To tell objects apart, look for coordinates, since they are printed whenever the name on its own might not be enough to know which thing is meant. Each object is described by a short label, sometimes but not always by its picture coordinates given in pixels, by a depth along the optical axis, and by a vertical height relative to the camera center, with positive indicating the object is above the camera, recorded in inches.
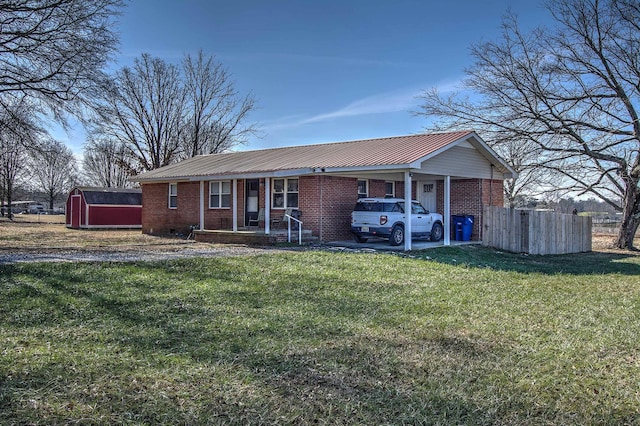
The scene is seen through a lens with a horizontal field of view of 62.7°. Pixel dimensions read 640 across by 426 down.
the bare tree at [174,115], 1667.1 +314.8
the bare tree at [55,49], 589.3 +190.9
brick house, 707.4 +47.9
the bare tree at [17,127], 633.6 +102.6
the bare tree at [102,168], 2142.0 +199.2
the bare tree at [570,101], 808.9 +176.5
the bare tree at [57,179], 2567.7 +165.4
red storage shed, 1350.9 +8.8
